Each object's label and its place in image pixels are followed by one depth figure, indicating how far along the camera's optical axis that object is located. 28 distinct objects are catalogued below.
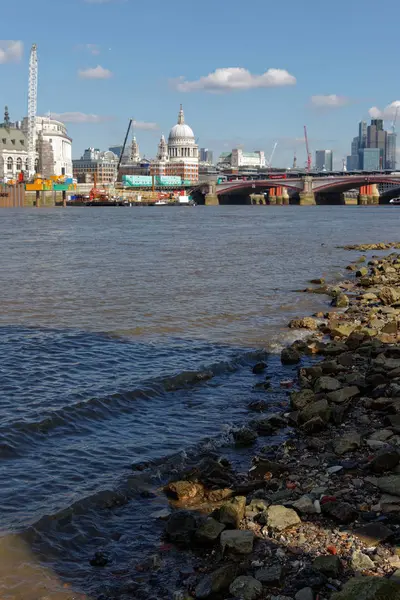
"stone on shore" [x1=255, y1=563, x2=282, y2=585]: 5.12
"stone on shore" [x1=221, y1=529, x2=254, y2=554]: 5.59
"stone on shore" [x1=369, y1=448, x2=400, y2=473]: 6.91
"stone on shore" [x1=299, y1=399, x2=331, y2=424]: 8.74
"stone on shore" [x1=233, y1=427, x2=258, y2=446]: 8.45
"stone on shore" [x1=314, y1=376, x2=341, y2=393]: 9.80
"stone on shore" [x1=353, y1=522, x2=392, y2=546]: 5.53
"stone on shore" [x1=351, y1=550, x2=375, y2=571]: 5.14
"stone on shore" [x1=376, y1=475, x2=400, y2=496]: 6.28
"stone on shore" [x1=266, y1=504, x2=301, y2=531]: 5.88
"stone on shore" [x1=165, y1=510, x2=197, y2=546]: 6.03
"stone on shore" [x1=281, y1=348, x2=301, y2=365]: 12.22
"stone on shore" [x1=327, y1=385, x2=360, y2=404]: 9.34
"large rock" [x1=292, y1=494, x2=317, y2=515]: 6.10
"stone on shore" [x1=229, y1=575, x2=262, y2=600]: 5.00
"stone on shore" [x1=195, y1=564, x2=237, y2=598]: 5.13
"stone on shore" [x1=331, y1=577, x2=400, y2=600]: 4.39
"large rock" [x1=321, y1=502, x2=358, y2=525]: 5.92
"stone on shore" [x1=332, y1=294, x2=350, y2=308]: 18.17
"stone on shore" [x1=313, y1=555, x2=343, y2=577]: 5.10
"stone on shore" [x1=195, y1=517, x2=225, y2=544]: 5.87
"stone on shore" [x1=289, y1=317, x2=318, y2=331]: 15.07
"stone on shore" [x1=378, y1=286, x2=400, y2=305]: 17.61
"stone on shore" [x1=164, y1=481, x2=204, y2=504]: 6.96
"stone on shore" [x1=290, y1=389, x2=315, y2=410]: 9.34
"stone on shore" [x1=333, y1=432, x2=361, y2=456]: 7.61
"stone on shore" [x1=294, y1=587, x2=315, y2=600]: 4.86
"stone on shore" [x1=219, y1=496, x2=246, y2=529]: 6.04
